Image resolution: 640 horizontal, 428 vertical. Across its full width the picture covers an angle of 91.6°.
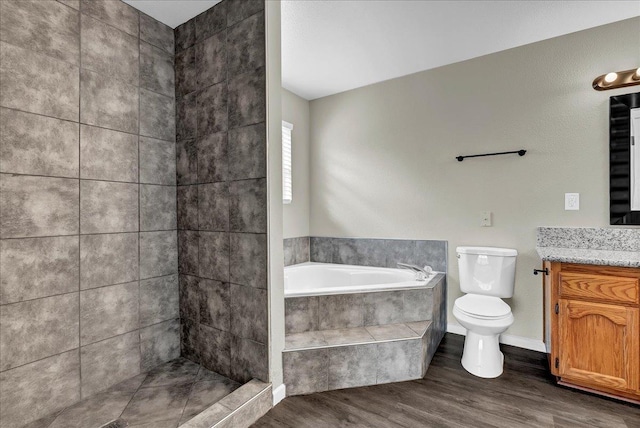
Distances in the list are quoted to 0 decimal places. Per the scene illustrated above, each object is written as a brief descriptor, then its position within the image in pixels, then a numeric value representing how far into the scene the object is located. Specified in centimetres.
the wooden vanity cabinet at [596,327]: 176
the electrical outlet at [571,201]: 236
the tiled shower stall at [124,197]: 155
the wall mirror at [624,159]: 217
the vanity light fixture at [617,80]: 212
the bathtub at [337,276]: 299
